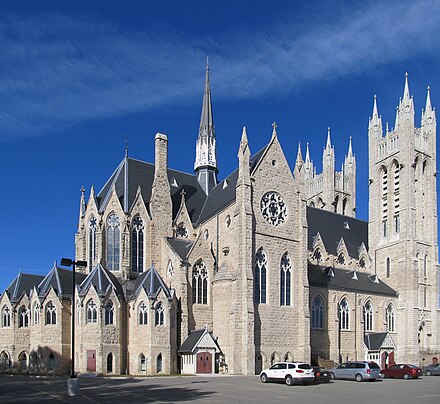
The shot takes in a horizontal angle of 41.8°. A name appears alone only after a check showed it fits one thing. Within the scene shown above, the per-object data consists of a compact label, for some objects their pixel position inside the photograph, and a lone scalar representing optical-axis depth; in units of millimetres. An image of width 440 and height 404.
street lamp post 25500
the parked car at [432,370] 49531
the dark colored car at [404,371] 41562
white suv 33156
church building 44656
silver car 37062
